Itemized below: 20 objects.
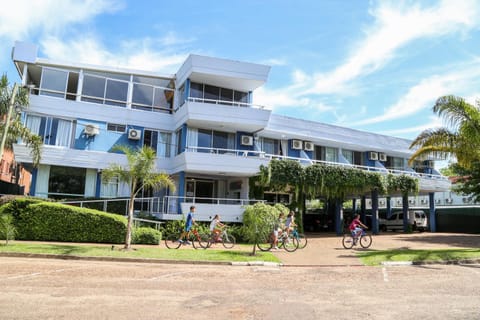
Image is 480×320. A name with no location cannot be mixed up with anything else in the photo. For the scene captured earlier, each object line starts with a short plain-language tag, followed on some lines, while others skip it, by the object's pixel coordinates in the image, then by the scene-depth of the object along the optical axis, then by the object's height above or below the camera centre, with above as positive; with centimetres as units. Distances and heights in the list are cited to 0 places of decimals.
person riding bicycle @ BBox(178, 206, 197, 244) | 1653 -47
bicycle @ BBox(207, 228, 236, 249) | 1681 -98
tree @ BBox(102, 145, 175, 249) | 1515 +171
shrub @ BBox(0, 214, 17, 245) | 1410 -67
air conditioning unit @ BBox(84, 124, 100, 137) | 2247 +489
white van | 3069 +13
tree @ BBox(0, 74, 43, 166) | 1595 +387
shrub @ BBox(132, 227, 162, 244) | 1711 -97
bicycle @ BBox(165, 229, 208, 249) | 1667 -113
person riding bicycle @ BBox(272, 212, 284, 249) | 1618 -45
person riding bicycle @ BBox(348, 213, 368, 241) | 1828 -39
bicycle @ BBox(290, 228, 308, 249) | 1783 -92
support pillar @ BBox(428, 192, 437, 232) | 3127 +60
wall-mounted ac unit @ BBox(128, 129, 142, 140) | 2355 +493
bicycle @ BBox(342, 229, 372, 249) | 1833 -94
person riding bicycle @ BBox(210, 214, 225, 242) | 1681 -49
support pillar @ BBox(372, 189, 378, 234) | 2714 +70
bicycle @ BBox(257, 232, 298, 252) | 1695 -111
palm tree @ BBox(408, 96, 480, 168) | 1673 +413
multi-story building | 2189 +560
